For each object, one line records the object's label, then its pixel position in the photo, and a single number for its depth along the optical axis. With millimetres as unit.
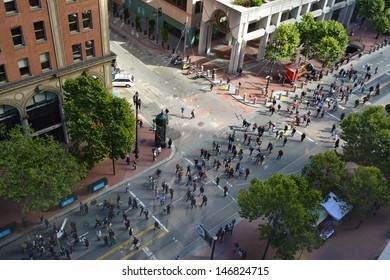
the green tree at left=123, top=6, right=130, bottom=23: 75438
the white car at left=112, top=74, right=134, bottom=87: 58434
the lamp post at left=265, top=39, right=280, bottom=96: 59375
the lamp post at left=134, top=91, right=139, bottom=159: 41656
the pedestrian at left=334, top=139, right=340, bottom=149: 50125
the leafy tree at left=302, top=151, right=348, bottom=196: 38938
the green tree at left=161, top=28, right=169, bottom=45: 67250
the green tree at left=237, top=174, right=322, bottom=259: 32969
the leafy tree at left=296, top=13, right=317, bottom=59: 63000
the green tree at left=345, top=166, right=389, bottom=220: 37125
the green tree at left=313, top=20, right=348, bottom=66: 61188
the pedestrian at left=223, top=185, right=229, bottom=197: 43312
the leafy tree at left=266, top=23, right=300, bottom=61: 60781
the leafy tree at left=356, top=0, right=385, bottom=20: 74000
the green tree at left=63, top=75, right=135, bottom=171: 38812
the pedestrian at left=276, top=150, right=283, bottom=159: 48438
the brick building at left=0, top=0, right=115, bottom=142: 38312
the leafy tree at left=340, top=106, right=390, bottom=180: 40672
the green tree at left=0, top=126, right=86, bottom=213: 34094
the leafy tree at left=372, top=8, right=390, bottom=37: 73475
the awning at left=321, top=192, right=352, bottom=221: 38750
